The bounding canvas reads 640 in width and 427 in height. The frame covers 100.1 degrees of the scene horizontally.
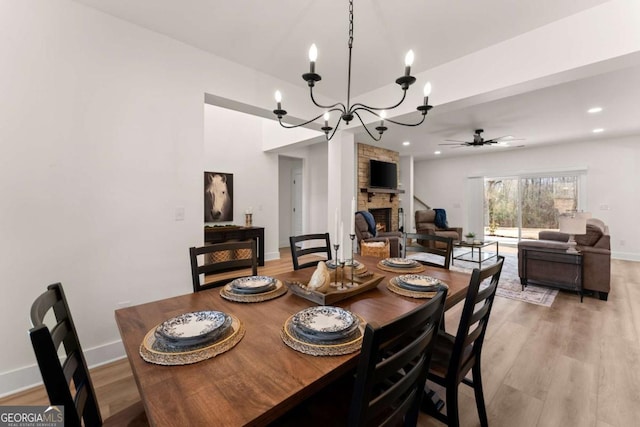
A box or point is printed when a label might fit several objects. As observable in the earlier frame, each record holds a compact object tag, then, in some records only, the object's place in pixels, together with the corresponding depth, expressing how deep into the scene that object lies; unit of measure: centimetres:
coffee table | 484
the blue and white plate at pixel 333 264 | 185
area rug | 349
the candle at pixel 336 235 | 146
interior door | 713
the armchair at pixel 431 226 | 657
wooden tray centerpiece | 135
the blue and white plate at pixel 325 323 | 98
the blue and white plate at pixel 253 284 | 145
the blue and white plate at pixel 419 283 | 150
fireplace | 706
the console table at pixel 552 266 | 348
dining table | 68
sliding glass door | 659
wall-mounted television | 661
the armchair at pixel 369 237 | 503
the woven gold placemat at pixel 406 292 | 145
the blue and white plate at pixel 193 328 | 94
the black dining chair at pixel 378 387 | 70
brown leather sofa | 338
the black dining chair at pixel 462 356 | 122
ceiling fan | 523
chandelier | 144
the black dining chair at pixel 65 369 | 69
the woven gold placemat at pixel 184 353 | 87
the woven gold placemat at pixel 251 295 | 139
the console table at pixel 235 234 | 433
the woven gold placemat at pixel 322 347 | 92
